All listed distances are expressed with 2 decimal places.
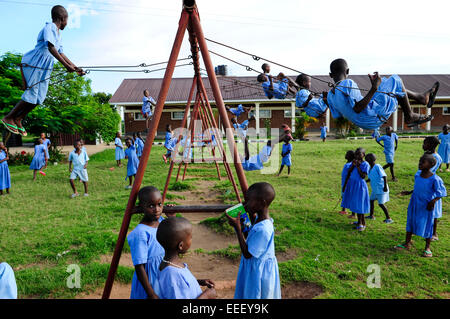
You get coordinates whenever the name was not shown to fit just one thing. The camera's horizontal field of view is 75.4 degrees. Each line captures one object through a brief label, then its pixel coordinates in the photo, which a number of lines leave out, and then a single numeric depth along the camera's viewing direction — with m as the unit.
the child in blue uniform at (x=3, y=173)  8.77
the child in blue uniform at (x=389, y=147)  9.50
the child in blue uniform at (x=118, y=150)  13.27
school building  25.14
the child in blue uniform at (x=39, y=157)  10.91
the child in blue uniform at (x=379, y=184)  5.98
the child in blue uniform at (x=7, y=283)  1.93
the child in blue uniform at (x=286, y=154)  10.49
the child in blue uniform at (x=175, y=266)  2.09
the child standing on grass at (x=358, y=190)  5.79
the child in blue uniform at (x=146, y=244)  2.41
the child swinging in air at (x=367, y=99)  3.40
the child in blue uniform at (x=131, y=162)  9.37
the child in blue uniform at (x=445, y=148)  10.19
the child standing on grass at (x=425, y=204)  4.63
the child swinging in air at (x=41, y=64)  2.94
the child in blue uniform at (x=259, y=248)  2.41
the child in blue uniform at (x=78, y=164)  8.41
